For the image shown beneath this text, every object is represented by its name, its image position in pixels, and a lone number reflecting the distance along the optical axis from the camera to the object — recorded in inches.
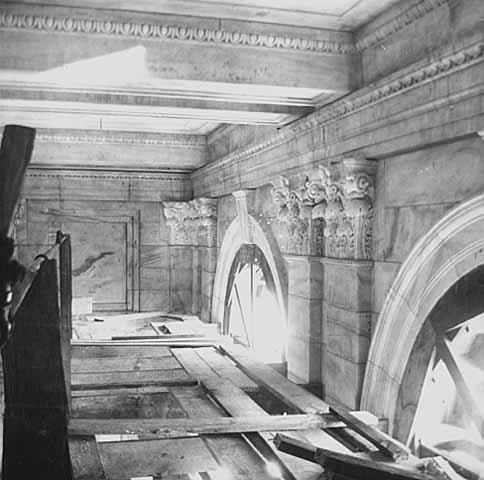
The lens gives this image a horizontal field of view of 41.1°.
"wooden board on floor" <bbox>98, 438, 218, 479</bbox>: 106.0
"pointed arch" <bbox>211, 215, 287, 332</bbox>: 232.8
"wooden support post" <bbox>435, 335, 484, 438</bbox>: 123.4
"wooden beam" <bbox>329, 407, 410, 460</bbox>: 113.4
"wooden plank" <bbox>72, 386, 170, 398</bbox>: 156.0
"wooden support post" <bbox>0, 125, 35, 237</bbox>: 48.5
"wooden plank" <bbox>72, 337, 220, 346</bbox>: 207.3
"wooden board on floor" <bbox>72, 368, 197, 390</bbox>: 159.8
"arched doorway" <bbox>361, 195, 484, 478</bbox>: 123.1
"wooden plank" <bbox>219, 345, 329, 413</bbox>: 144.0
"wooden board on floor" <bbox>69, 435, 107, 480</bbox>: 101.5
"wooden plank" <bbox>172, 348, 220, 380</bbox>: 169.0
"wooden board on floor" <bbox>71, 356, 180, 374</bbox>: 174.1
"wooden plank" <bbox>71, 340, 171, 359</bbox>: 193.8
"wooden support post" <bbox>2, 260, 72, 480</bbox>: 73.2
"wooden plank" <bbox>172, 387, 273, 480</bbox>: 105.0
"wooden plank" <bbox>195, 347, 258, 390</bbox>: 166.2
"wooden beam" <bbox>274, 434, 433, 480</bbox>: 98.9
